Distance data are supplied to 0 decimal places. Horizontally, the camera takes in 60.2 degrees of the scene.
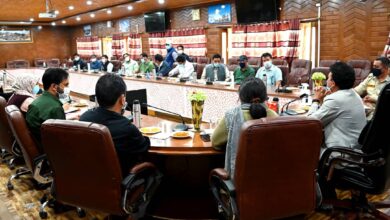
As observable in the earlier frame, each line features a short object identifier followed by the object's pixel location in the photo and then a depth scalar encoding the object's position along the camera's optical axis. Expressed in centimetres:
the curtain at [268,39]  739
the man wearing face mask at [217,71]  617
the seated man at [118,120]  192
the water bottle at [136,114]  266
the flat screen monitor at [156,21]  1048
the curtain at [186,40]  957
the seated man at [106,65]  911
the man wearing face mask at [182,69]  667
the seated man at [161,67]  741
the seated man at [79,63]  1073
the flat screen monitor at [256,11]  758
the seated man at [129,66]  832
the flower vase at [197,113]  246
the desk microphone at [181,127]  252
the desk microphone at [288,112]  285
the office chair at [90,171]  171
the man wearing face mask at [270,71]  528
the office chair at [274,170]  152
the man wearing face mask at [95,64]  1016
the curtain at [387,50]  582
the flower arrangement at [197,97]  244
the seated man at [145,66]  791
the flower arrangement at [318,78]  320
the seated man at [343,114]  231
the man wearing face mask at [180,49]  808
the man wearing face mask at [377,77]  370
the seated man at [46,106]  256
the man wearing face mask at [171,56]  770
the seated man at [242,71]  556
